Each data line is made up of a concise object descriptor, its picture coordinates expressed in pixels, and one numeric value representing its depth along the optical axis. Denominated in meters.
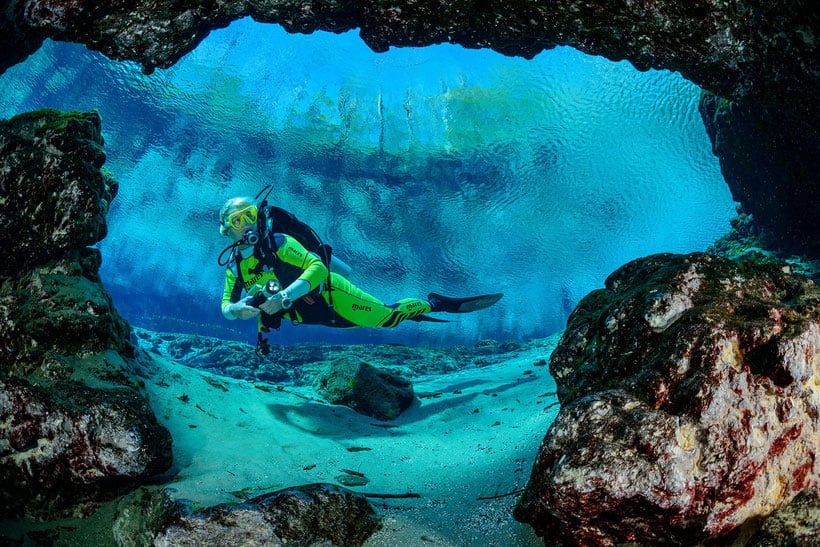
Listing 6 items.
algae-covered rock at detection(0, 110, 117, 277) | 3.81
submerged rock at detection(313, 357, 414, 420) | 6.11
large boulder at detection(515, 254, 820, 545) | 1.74
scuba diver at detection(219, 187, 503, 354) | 5.85
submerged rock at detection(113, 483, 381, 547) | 2.23
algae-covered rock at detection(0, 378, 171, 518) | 2.78
